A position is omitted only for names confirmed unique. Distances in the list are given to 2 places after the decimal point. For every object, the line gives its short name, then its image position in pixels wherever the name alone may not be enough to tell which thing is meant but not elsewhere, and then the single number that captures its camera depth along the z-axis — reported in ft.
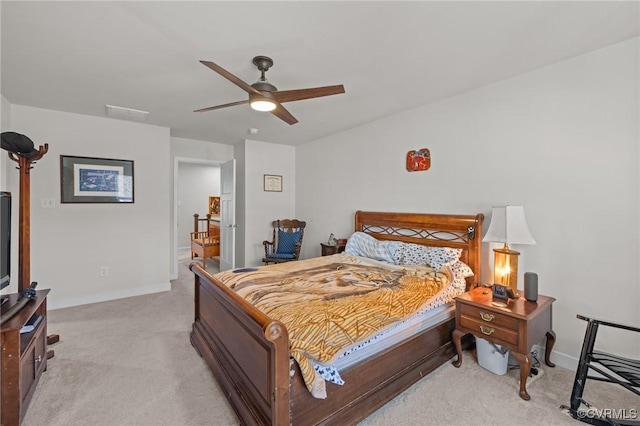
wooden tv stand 5.28
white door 15.57
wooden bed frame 4.67
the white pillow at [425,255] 9.16
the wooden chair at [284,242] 15.53
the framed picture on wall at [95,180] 12.14
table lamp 7.54
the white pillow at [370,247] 10.78
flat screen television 6.42
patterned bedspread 5.14
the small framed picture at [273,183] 17.42
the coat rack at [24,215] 7.04
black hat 6.38
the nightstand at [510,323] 6.48
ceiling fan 6.85
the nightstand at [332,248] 13.74
